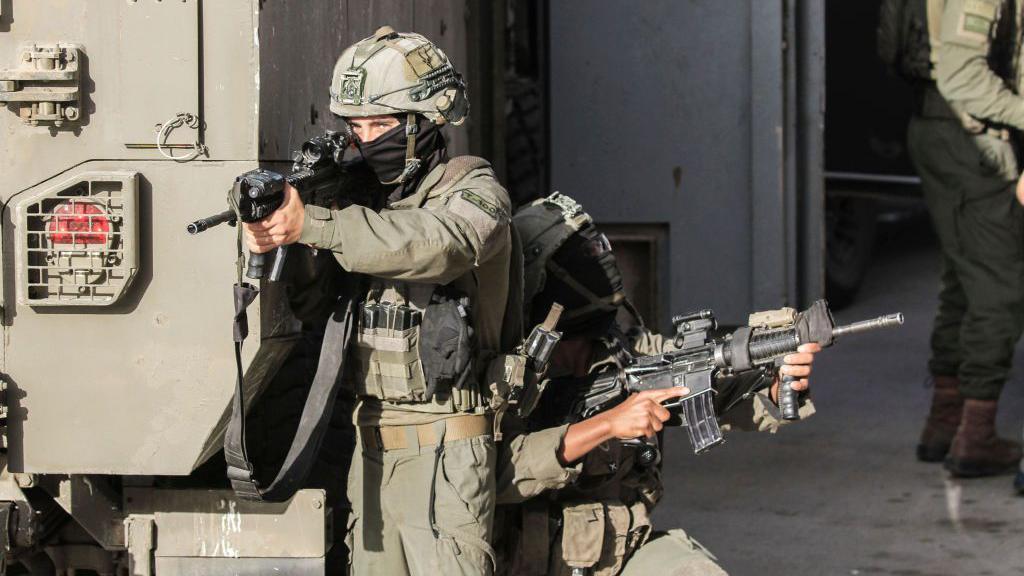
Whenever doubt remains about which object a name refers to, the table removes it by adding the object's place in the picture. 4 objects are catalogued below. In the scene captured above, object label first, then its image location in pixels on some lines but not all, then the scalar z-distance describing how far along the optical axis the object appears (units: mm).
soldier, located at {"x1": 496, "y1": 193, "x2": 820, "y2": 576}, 7055
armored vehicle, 6301
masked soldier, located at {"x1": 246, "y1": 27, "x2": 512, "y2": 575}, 6422
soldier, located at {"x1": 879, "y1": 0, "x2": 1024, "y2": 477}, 11094
